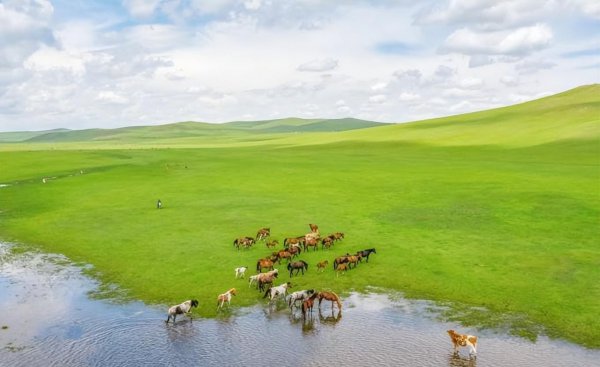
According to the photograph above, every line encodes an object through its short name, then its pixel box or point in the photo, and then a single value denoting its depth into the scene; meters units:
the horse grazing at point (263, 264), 29.06
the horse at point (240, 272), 27.91
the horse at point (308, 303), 22.38
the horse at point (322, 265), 29.08
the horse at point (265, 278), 25.83
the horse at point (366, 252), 30.17
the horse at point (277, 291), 24.25
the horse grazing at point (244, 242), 34.06
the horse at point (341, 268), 28.39
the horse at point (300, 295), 23.14
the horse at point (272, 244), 34.00
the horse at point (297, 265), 28.36
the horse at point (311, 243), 33.53
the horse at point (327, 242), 33.91
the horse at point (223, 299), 23.58
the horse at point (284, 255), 30.67
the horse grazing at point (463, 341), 18.47
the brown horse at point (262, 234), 36.38
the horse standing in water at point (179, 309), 22.14
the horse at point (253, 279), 26.35
